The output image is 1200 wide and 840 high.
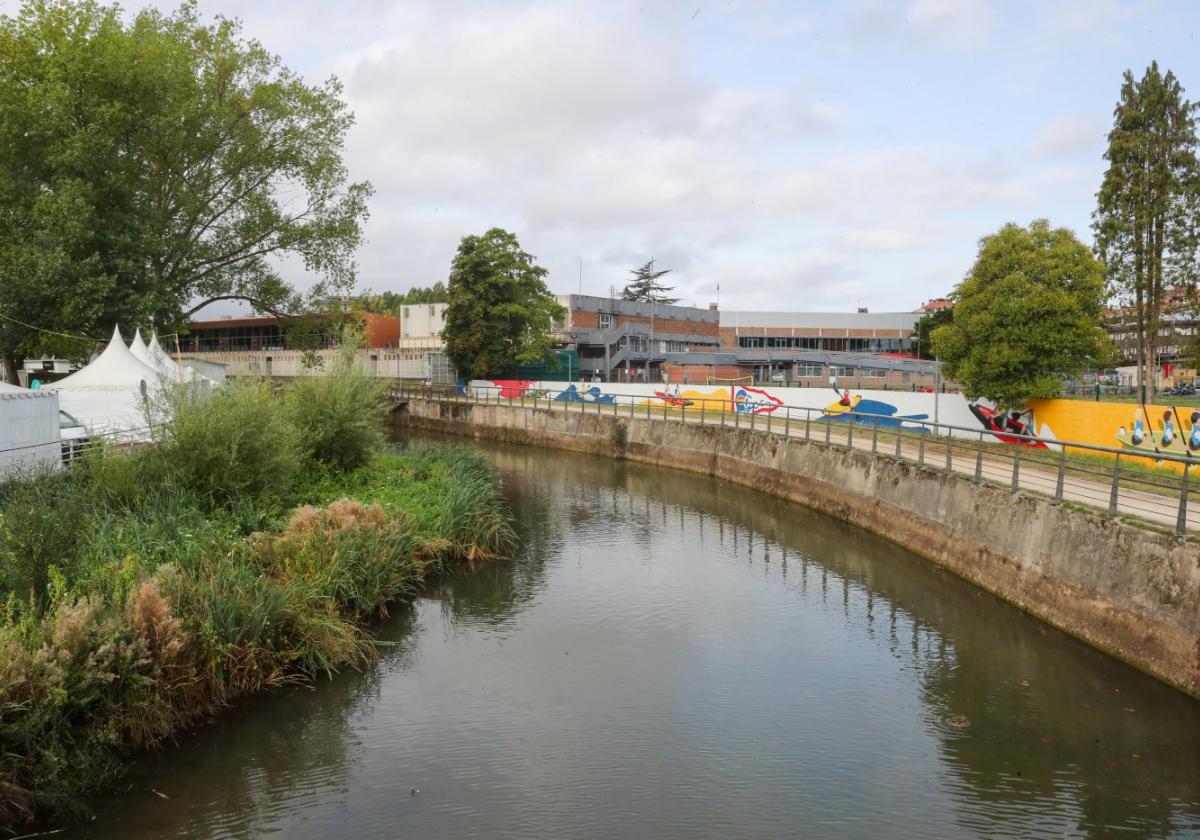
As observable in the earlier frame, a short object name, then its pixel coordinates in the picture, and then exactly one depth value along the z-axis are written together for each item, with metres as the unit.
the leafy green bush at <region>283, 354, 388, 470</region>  20.56
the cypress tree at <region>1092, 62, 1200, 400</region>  27.09
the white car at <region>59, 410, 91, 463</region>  17.27
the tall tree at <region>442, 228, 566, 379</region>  50.72
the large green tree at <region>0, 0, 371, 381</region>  28.58
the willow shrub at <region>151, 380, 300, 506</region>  14.72
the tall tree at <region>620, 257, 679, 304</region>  101.88
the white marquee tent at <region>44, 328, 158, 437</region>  23.31
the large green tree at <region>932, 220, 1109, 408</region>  23.48
